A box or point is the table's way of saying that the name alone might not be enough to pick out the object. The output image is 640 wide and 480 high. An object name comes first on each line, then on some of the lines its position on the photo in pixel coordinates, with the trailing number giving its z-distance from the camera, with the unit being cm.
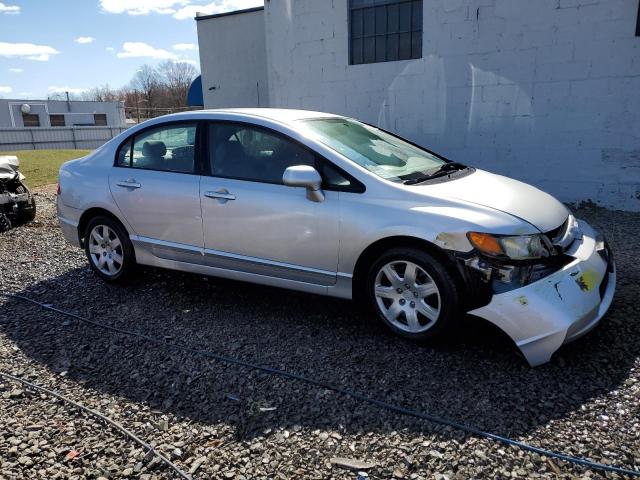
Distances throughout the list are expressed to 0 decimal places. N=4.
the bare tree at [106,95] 7145
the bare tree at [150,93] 5803
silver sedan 321
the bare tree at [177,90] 5019
